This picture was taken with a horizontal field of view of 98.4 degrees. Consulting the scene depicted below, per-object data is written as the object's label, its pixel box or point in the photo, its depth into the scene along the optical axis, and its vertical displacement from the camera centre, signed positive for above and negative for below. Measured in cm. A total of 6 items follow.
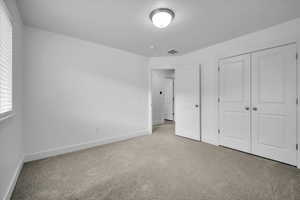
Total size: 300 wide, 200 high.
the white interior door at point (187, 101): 357 -9
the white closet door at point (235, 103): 273 -10
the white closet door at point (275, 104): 222 -11
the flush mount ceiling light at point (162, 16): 189 +124
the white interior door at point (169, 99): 659 -2
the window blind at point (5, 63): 133 +43
